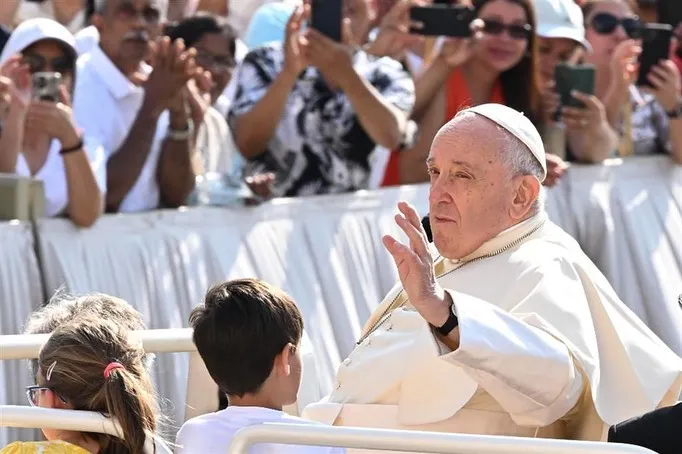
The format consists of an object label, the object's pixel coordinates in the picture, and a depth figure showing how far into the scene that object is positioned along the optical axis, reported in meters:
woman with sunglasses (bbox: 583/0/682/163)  18.14
